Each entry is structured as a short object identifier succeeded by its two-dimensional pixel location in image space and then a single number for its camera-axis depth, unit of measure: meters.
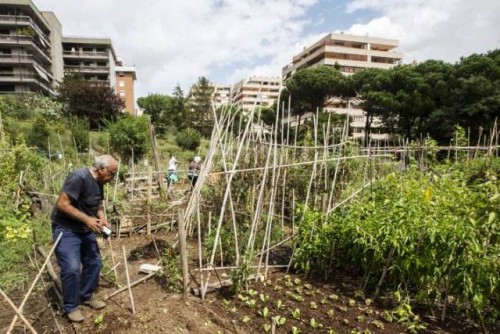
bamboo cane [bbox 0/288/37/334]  1.49
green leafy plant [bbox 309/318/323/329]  2.84
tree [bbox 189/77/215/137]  31.30
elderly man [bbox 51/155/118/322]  2.86
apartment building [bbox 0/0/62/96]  32.56
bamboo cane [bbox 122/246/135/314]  3.01
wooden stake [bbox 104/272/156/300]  3.32
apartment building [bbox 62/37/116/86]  44.59
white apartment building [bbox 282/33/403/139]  39.88
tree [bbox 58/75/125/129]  25.77
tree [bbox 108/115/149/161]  13.00
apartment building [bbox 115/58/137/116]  58.94
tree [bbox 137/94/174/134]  32.74
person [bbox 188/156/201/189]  7.66
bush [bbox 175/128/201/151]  20.75
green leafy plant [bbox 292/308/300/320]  2.99
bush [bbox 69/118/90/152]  16.06
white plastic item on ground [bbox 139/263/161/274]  3.82
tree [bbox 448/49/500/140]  17.06
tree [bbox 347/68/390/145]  21.84
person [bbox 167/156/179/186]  8.41
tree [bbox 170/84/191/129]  31.42
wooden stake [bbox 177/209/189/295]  3.23
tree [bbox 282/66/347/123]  26.31
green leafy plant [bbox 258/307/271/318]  3.03
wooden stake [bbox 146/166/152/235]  5.50
